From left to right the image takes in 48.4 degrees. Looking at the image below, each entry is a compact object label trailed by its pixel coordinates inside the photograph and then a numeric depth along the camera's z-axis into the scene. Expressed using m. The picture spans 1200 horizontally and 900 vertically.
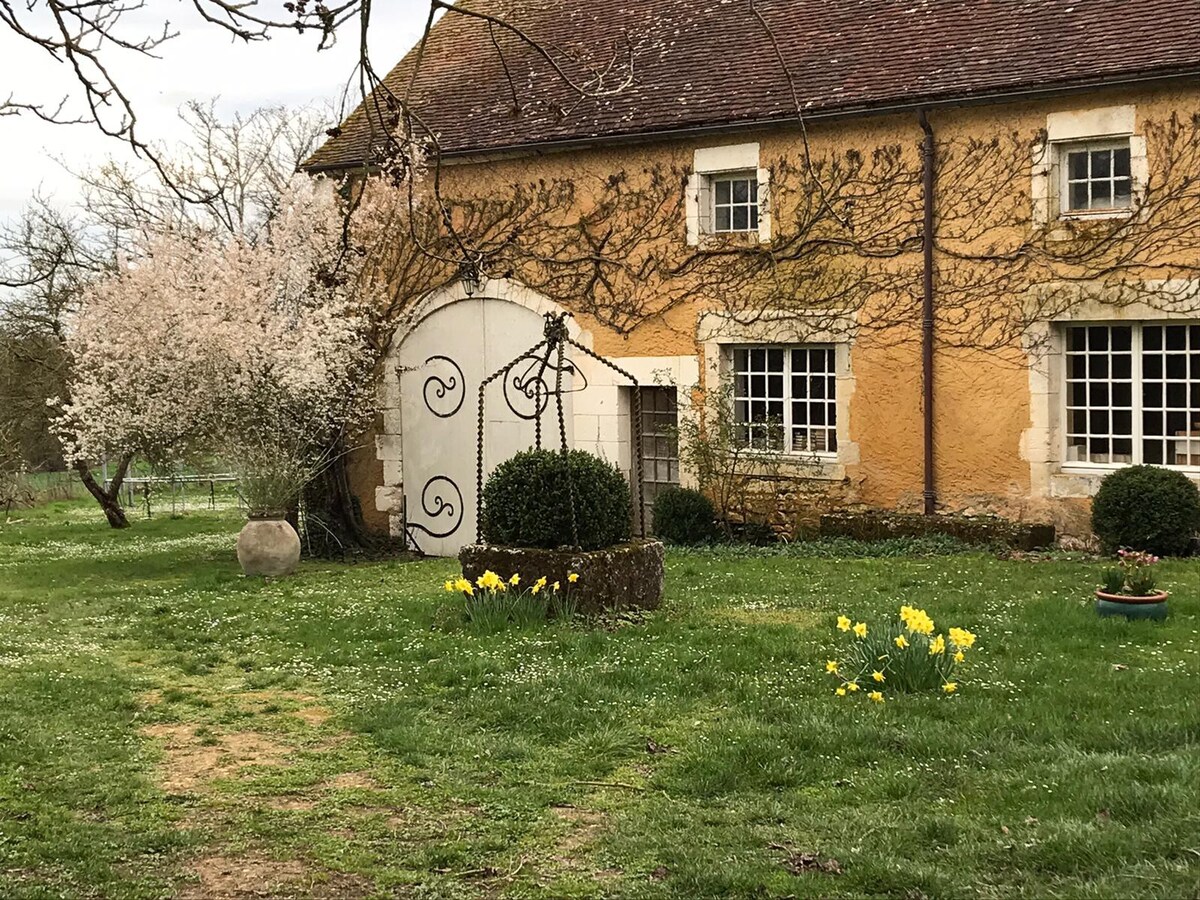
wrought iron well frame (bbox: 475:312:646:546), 10.14
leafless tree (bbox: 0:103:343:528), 22.70
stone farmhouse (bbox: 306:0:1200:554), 13.34
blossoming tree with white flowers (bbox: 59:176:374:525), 16.80
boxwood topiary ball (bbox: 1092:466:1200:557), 12.60
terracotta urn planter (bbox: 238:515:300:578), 15.03
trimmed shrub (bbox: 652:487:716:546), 15.59
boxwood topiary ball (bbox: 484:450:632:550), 10.24
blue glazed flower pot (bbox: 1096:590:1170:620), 9.34
